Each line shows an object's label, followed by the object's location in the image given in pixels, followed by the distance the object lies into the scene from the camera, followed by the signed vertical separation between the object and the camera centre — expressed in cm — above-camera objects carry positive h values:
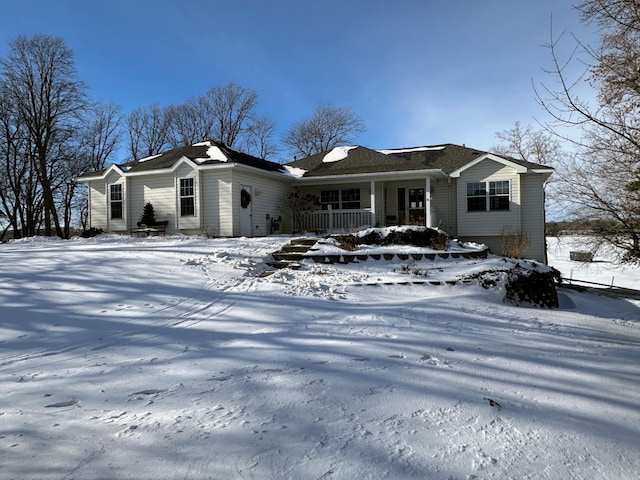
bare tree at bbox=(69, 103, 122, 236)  3073 +542
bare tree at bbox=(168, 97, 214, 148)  3903 +1058
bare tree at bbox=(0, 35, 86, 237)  2562 +889
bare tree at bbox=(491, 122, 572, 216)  3206 +640
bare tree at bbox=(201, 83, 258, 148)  3897 +1147
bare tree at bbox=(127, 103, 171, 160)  3866 +962
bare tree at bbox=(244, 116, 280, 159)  4082 +888
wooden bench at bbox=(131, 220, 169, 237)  1636 +10
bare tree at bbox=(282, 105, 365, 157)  3900 +941
